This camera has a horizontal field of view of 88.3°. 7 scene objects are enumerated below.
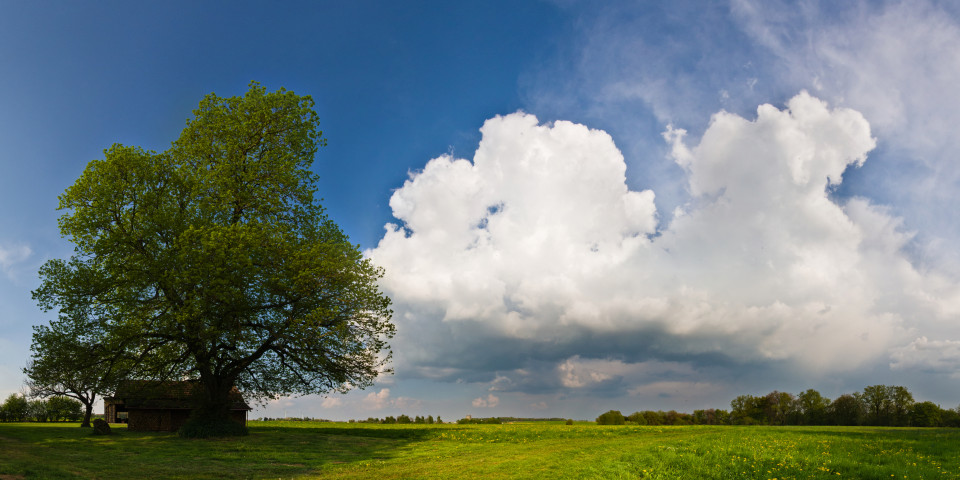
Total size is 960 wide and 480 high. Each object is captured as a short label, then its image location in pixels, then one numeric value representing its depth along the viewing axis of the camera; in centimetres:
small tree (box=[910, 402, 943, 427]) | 6956
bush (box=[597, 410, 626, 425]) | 5881
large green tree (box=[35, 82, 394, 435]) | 3147
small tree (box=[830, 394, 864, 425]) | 7800
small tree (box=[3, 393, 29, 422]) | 8825
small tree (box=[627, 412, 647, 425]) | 6444
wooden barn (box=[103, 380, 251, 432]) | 4875
